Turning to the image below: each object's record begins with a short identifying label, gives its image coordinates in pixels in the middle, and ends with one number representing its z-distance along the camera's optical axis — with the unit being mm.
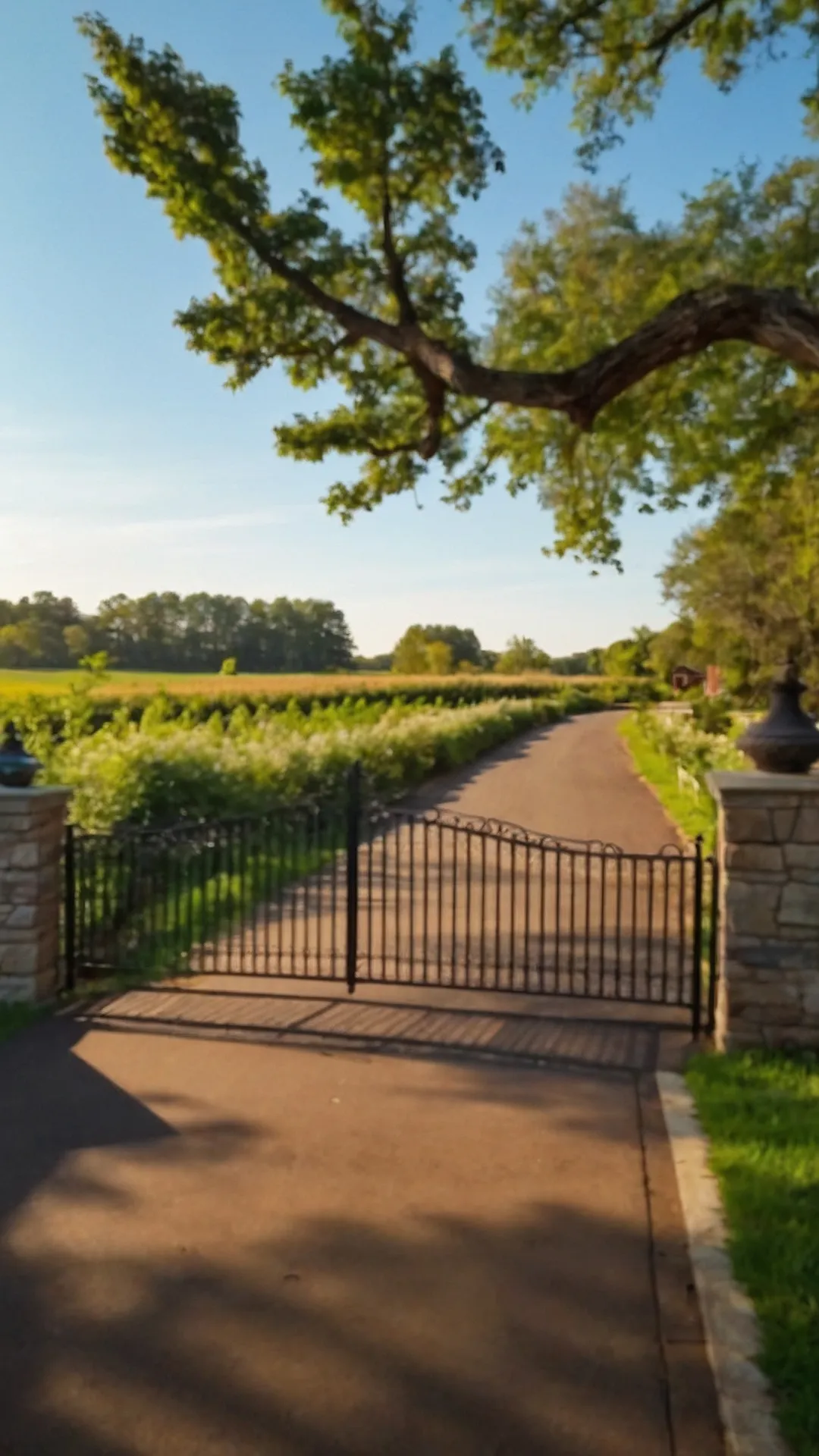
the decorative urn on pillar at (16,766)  7230
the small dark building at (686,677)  64125
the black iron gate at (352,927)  7316
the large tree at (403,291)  8734
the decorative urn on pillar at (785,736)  6262
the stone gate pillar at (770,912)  6113
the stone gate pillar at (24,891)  7090
